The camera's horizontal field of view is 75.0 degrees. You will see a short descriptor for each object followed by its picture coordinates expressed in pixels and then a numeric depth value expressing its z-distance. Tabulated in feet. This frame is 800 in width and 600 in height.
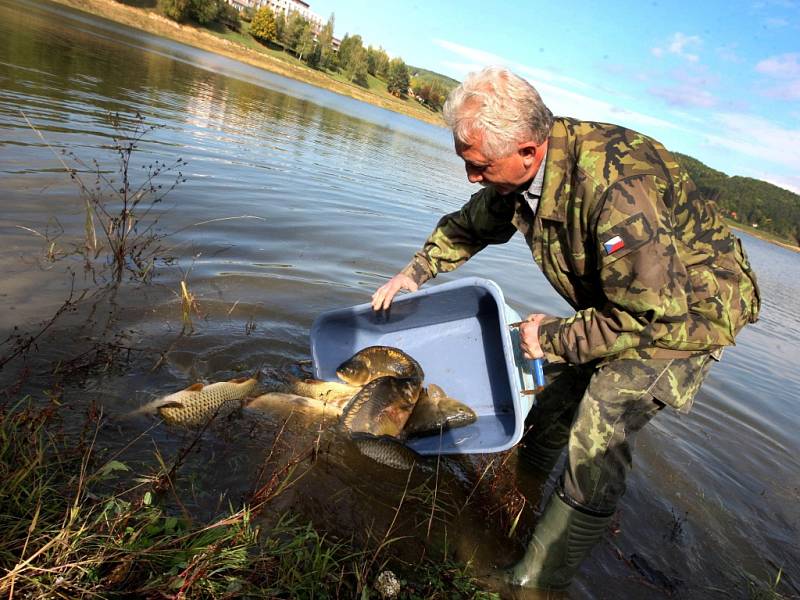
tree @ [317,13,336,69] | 319.94
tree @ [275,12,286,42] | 307.17
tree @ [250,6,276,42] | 291.79
